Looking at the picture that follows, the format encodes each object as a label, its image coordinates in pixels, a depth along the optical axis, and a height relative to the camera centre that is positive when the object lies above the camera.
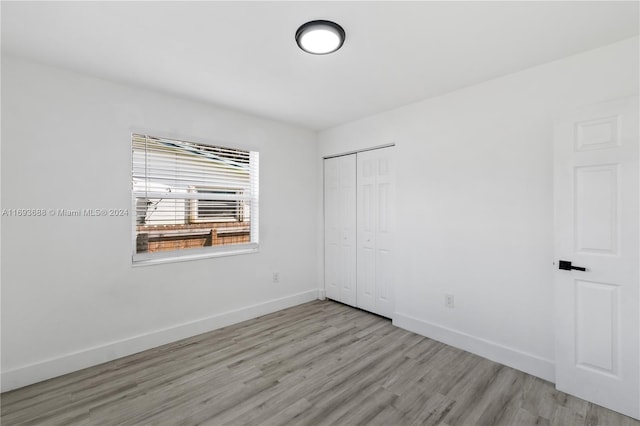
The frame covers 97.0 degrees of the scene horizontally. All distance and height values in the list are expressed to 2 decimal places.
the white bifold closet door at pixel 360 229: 3.57 -0.24
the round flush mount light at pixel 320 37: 1.83 +1.19
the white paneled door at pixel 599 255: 1.91 -0.32
